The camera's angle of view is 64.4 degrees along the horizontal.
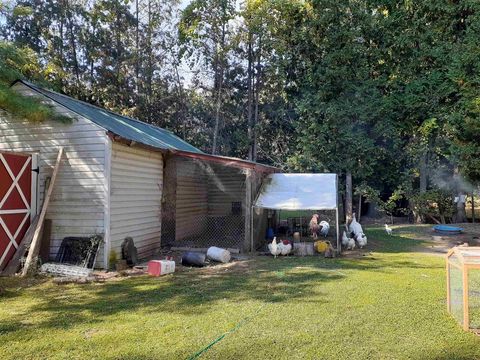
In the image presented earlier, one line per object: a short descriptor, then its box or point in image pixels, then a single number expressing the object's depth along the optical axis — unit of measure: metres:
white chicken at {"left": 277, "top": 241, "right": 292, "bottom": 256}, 9.73
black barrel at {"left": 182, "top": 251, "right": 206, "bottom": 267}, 8.62
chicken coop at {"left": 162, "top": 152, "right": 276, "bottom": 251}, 10.48
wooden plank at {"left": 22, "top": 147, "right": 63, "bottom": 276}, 7.68
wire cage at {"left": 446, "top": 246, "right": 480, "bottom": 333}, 4.39
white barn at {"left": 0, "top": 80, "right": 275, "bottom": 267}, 8.35
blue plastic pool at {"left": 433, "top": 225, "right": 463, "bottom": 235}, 13.60
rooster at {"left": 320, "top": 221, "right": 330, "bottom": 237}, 13.01
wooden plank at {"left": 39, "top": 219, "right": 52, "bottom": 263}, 8.42
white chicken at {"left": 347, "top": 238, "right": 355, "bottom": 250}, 10.78
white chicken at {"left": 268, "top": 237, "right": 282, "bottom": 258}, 9.59
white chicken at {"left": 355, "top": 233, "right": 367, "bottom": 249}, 11.06
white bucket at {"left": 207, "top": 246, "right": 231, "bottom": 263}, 9.05
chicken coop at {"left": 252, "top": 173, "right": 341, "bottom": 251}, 10.30
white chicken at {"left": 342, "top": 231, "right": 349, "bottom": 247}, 10.87
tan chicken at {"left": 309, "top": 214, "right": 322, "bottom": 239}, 11.93
